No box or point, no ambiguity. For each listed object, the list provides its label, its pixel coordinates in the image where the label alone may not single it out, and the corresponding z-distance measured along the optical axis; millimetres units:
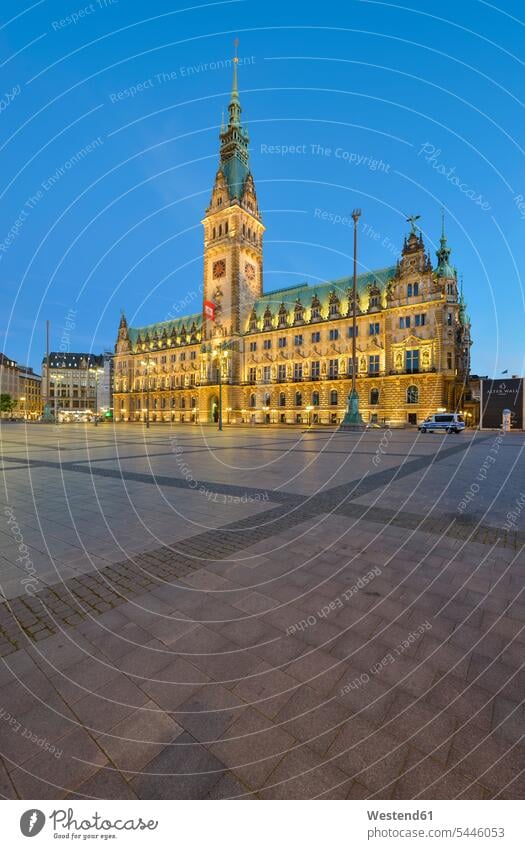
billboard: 44250
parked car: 35531
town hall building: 46844
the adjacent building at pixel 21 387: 119062
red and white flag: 56138
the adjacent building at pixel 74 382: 114562
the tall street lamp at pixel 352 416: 35969
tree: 105812
